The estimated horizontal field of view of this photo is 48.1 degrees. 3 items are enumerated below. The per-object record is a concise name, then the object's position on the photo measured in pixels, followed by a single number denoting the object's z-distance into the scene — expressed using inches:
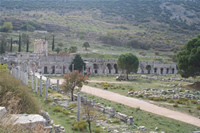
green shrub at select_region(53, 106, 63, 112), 730.2
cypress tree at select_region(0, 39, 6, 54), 2546.8
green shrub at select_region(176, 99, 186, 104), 917.0
